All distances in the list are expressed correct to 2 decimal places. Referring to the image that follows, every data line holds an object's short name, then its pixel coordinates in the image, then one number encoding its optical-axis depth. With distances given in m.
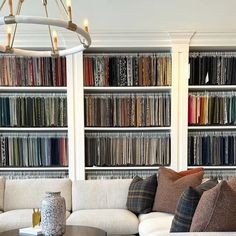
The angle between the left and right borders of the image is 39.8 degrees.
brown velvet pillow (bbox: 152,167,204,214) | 3.05
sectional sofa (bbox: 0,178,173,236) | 3.27
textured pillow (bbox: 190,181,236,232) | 1.94
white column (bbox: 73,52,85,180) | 3.78
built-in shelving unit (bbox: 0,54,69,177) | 3.88
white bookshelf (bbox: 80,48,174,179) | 3.82
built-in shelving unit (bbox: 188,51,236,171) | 3.84
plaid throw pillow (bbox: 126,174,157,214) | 3.20
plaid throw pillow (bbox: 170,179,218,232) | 2.18
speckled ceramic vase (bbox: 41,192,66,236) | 2.35
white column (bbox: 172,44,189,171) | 3.75
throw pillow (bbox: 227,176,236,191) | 2.43
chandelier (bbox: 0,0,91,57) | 1.75
